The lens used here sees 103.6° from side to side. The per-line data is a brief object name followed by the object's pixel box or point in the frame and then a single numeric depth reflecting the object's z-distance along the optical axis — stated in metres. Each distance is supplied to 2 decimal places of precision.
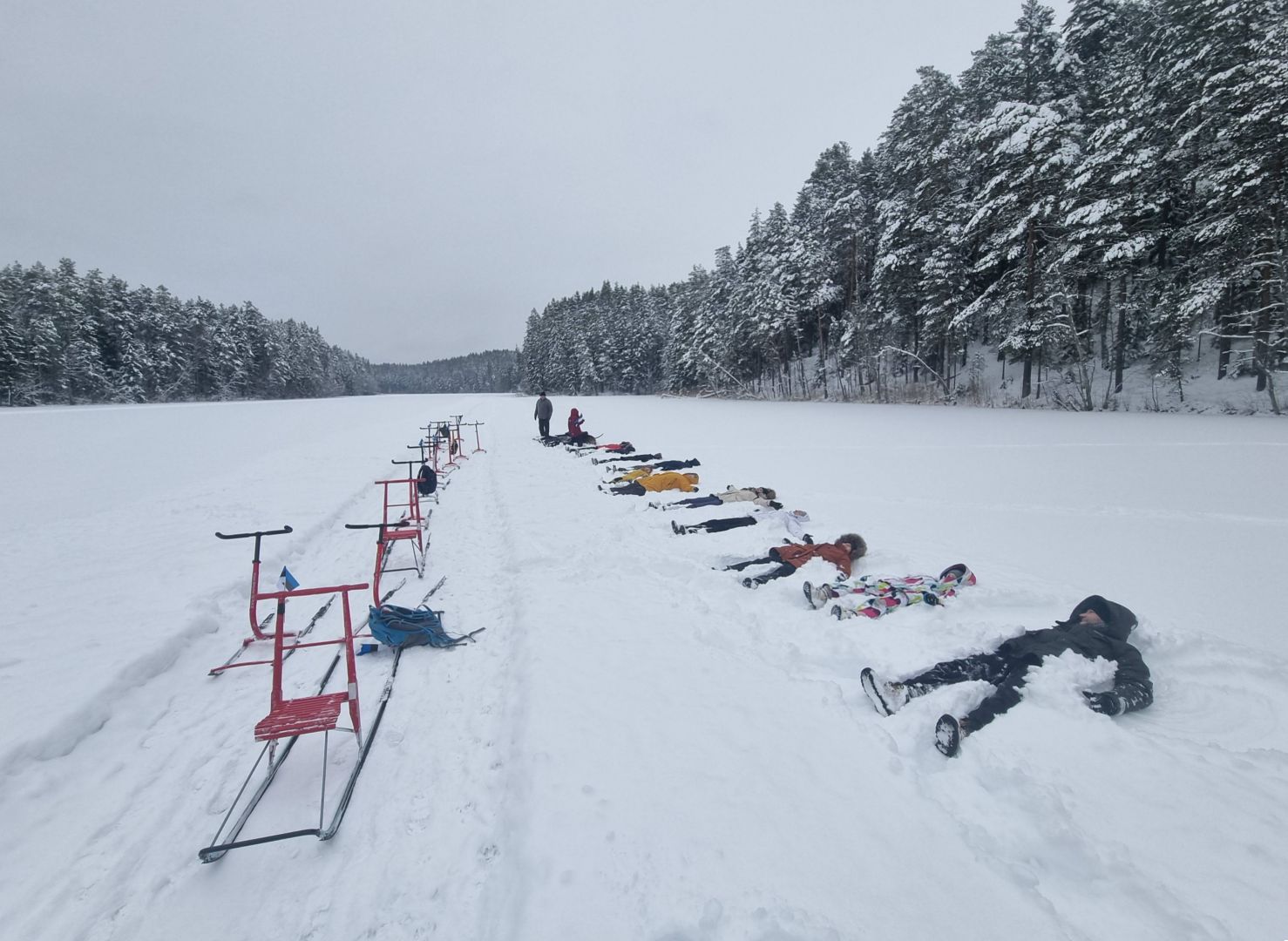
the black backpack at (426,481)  8.30
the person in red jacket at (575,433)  16.94
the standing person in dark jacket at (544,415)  18.61
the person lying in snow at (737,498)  8.44
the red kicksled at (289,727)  2.61
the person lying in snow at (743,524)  7.17
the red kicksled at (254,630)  3.98
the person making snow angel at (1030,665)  3.17
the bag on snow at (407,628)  4.33
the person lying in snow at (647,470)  10.72
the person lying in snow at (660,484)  9.60
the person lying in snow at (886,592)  4.64
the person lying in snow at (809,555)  5.55
